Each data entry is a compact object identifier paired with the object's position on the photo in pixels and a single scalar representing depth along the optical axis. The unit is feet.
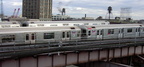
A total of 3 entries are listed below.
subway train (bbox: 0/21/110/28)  109.81
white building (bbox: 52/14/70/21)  597.11
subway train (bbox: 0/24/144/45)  84.38
